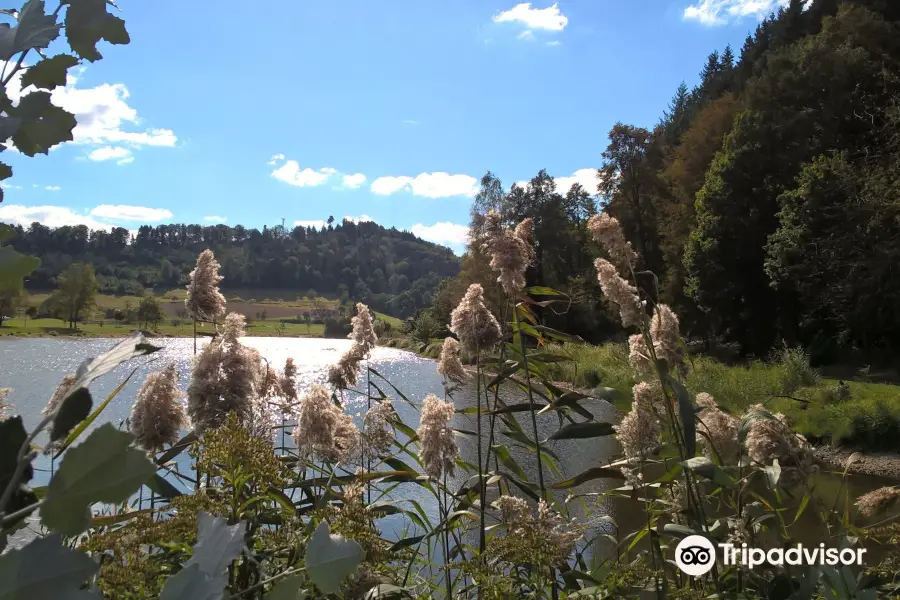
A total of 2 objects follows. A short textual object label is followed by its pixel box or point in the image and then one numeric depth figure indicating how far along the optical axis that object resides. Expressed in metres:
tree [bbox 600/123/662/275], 27.70
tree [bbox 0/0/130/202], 0.52
